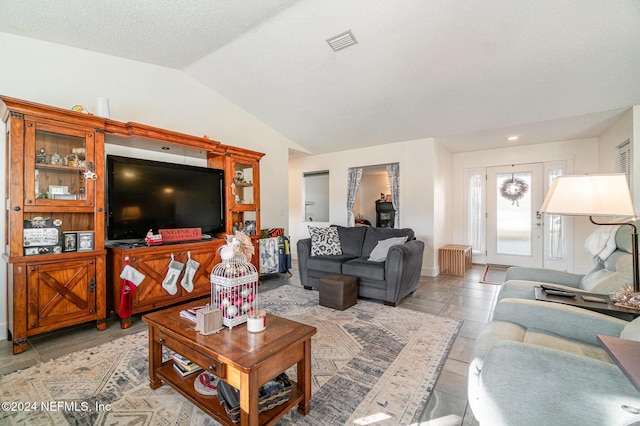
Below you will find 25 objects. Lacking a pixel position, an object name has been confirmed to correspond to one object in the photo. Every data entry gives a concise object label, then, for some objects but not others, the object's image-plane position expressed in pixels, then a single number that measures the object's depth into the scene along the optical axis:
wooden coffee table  1.27
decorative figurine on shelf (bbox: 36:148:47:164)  2.53
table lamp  1.58
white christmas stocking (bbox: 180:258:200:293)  3.32
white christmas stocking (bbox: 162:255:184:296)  3.16
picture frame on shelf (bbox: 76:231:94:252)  2.70
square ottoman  3.28
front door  5.52
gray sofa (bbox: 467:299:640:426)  0.94
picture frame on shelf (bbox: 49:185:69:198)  2.64
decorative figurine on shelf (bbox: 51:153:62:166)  2.64
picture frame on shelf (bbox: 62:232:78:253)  2.64
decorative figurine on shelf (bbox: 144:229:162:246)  3.11
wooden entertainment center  2.36
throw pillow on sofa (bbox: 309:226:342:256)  4.31
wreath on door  5.67
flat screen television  3.03
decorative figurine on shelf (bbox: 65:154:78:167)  2.73
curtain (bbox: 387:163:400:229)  5.52
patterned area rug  1.58
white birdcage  1.62
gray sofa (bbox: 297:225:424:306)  3.42
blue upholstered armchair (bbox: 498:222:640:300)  1.92
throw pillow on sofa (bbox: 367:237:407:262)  3.84
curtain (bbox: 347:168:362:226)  6.12
